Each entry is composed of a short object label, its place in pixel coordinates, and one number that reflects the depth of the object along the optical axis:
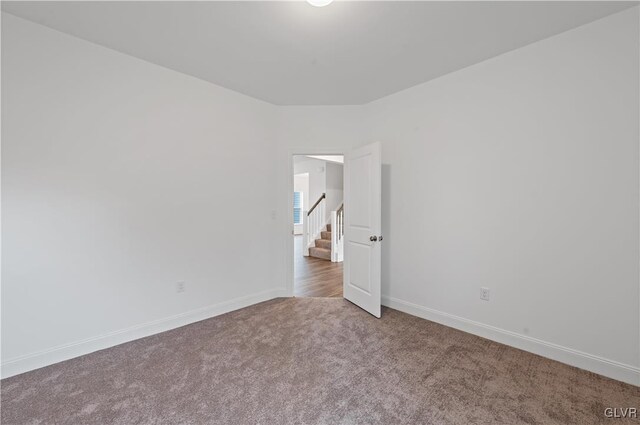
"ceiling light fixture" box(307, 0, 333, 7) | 1.83
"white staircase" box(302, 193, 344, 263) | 6.47
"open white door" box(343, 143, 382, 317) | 3.19
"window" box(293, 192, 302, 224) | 11.75
